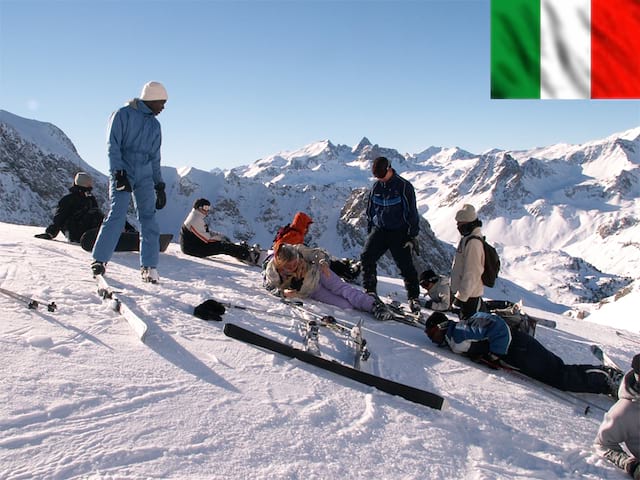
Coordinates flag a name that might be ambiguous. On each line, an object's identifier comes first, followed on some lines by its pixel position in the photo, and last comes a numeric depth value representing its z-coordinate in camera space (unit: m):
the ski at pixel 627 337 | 8.21
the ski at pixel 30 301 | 4.63
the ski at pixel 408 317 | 6.12
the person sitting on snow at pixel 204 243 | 9.80
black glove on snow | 5.07
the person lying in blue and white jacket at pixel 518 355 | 4.53
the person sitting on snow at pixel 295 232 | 7.36
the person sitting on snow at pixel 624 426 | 3.35
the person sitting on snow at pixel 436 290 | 7.70
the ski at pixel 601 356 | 4.75
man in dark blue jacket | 7.08
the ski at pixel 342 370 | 3.74
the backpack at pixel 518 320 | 5.70
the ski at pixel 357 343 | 4.51
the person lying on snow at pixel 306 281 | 6.53
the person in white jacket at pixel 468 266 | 5.88
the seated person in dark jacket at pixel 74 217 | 9.47
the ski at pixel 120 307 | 4.32
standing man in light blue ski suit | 6.11
